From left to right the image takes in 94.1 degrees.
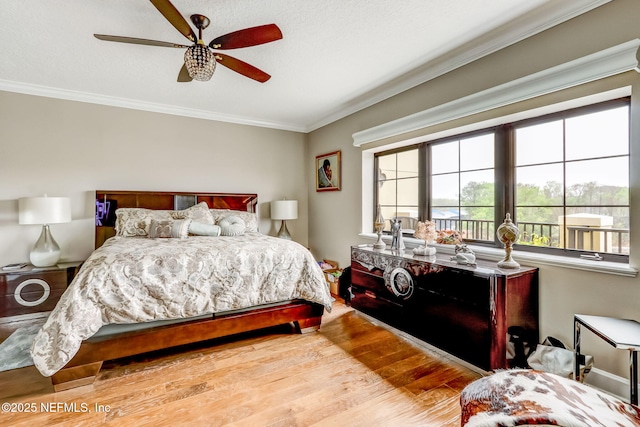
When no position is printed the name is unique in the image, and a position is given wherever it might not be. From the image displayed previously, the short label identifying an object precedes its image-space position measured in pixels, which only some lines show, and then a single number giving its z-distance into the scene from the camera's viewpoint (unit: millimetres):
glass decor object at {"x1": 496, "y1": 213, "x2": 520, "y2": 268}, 2150
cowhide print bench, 935
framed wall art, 4285
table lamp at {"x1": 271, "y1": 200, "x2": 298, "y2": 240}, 4480
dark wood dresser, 1978
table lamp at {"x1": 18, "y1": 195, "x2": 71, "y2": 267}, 3045
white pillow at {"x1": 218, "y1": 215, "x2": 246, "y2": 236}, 3436
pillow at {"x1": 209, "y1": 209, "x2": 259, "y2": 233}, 3957
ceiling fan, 1869
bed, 1938
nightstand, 2938
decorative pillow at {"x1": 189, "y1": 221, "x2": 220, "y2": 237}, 3293
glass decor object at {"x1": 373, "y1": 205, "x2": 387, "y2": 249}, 3123
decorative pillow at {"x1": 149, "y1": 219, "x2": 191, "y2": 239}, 3172
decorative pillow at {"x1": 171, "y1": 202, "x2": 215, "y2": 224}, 3652
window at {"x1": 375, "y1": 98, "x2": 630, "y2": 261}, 1980
